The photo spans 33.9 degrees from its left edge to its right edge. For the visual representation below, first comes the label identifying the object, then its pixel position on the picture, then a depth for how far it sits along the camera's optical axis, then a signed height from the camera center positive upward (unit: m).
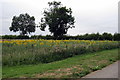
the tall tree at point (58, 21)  51.54 +4.75
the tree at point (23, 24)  71.56 +5.53
